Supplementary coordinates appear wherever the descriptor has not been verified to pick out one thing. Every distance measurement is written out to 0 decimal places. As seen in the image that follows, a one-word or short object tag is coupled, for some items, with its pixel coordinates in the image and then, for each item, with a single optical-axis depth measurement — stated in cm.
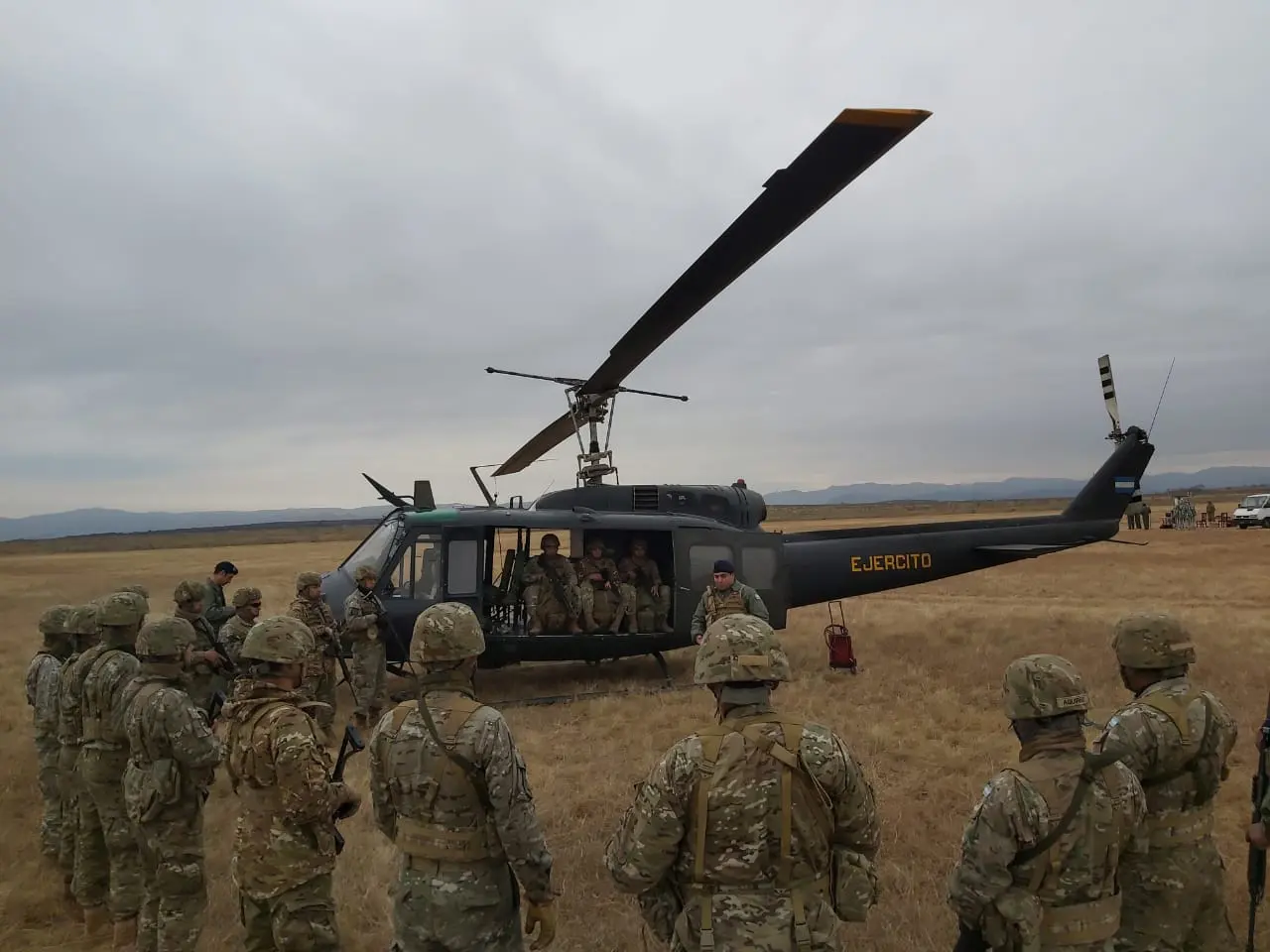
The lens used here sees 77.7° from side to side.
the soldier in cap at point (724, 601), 812
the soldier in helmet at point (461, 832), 288
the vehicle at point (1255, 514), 3456
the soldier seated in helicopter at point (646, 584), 981
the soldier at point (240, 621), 705
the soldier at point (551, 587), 930
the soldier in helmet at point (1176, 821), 313
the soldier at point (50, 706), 551
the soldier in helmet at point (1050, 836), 260
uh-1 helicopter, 912
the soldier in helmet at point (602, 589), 942
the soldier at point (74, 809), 464
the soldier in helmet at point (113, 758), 436
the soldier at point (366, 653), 834
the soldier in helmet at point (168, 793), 382
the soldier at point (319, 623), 796
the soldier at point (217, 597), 797
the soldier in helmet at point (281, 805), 321
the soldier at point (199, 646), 641
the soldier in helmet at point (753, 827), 245
